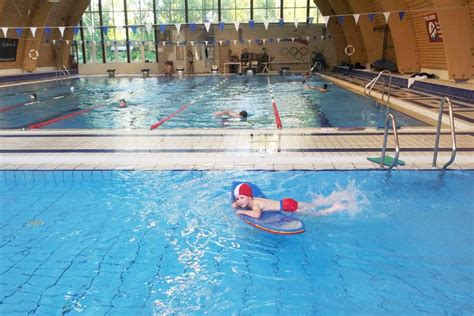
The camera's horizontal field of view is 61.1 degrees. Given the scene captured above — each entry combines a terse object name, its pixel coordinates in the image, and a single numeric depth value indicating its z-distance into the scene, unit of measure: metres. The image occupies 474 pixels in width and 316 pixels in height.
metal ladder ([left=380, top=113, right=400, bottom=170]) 5.16
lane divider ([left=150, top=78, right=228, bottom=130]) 9.19
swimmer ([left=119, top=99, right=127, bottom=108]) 12.40
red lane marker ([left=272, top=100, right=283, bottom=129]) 8.88
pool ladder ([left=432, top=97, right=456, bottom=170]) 5.15
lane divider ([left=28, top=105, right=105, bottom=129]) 9.26
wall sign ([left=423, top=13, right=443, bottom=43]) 13.96
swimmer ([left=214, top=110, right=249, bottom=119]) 10.09
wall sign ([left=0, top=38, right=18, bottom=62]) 21.95
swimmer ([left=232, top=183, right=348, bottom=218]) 4.33
